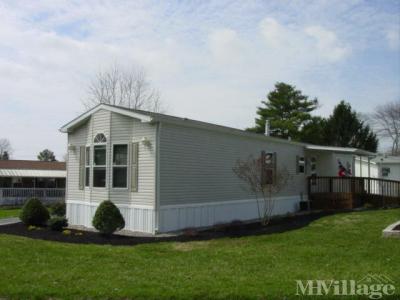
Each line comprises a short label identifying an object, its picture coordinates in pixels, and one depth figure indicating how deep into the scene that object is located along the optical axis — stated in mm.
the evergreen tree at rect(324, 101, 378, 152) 41969
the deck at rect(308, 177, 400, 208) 20203
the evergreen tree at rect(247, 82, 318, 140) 44719
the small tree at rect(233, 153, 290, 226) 15812
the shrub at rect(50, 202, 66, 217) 15852
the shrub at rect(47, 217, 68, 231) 12984
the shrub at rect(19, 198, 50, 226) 13641
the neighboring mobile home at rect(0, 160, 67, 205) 34250
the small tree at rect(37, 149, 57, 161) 71438
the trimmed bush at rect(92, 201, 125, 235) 11703
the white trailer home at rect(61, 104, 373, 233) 12695
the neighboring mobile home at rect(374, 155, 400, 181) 30547
